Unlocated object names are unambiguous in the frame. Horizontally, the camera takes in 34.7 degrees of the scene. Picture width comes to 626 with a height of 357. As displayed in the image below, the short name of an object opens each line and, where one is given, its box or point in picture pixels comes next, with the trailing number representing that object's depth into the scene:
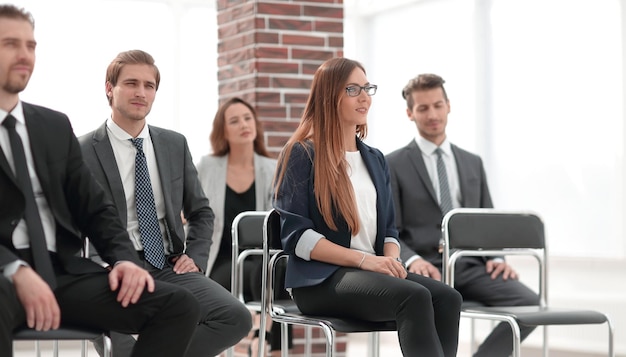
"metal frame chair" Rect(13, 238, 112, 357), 2.45
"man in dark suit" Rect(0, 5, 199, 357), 2.46
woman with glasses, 3.02
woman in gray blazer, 4.65
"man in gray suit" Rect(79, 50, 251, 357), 3.26
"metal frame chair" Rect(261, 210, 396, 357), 3.05
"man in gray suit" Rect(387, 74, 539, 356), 4.06
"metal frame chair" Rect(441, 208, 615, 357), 3.50
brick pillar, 5.10
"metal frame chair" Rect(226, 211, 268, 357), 3.97
